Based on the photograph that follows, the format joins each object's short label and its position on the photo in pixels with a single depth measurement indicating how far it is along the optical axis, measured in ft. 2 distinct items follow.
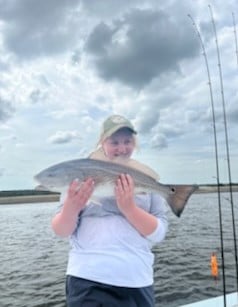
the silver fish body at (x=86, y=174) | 3.92
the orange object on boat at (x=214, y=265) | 11.24
